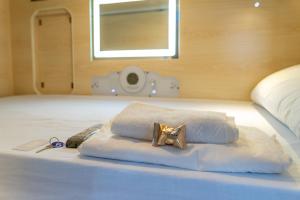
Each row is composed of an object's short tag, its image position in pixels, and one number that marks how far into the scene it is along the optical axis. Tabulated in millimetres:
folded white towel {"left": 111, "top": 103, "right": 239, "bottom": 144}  542
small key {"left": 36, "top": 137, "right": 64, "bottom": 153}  624
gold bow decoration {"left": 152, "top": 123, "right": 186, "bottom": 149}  524
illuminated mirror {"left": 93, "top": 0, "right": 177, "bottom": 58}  1603
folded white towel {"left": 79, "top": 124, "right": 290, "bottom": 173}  467
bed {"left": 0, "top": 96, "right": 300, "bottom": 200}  447
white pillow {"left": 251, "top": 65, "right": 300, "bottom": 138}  704
